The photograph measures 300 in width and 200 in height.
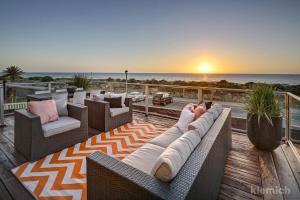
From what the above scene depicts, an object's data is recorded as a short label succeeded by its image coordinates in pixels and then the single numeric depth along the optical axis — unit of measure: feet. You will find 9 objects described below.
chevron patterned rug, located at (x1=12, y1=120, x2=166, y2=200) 5.80
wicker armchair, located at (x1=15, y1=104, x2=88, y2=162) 7.75
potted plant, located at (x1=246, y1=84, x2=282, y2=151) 8.68
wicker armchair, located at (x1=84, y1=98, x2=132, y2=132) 11.76
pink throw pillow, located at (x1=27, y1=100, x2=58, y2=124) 8.50
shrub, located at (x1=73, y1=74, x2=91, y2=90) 18.54
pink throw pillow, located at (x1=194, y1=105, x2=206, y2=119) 7.84
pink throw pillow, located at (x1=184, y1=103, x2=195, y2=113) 8.70
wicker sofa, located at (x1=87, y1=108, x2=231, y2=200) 2.72
